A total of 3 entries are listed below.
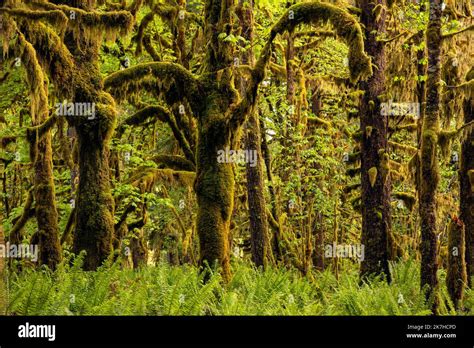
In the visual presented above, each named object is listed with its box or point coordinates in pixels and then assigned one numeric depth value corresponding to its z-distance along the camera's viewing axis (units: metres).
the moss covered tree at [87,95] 13.30
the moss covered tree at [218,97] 12.55
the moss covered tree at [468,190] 16.17
